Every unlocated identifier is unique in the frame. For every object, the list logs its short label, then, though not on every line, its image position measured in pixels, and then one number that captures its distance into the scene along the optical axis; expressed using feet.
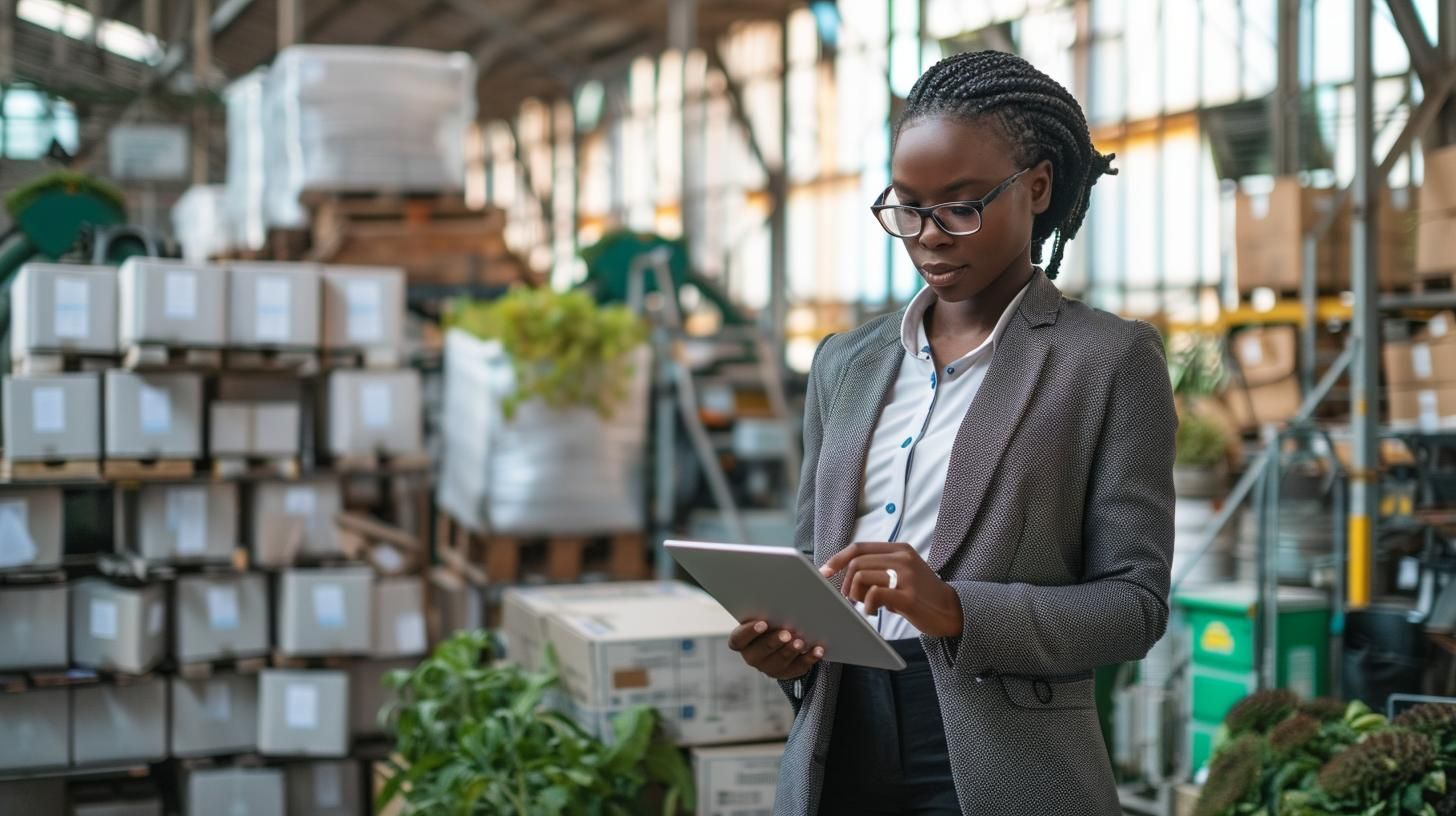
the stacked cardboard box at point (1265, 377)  27.71
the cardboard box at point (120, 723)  17.34
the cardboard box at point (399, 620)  18.84
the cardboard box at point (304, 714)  17.88
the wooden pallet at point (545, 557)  23.62
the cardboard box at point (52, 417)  17.22
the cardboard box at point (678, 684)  13.03
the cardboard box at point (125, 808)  17.04
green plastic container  16.99
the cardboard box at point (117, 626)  17.24
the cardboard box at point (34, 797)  16.83
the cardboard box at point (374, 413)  18.90
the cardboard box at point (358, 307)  18.67
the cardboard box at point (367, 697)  18.81
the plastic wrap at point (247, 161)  28.17
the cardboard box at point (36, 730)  16.94
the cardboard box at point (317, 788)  18.15
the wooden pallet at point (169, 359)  17.12
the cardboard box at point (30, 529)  17.21
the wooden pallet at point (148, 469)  17.49
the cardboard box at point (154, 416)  17.43
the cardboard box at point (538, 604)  15.17
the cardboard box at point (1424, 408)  21.27
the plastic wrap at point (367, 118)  25.49
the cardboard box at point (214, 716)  17.87
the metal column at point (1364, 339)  18.28
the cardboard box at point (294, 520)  18.25
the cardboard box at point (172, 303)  17.07
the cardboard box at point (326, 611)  17.95
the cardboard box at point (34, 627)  17.13
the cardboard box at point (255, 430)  18.03
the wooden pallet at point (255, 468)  17.94
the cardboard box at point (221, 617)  17.80
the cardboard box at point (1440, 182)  20.30
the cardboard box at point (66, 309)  17.31
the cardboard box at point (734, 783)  12.74
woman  5.31
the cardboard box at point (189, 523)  17.75
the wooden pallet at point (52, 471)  17.13
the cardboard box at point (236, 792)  17.60
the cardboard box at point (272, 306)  17.90
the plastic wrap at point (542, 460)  23.18
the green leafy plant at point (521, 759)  12.59
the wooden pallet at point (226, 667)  17.76
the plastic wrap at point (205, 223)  31.22
